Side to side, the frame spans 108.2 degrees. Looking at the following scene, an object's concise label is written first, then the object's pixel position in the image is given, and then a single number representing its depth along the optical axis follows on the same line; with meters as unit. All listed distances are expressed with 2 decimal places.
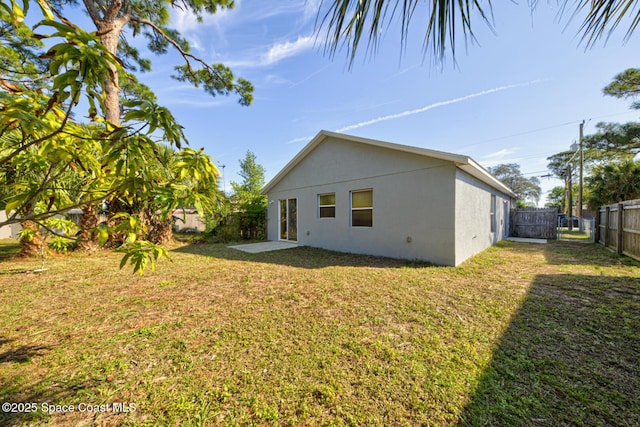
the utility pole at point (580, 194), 17.73
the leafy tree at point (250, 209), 12.52
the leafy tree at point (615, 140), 13.85
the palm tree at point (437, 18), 1.05
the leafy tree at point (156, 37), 8.45
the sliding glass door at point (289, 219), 11.15
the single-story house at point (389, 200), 6.28
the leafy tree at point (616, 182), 13.64
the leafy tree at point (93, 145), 1.09
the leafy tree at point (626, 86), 11.85
